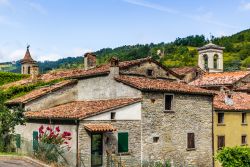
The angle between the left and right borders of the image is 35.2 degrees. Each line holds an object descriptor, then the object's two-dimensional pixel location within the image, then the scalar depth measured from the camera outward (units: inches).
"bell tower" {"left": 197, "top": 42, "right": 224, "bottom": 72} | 2167.8
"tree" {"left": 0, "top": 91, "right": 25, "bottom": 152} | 1079.0
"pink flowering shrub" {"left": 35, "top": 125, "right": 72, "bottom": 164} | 904.3
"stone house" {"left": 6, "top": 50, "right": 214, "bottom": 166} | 917.8
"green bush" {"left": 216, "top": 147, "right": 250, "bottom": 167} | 931.3
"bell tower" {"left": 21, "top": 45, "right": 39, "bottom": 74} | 2440.9
